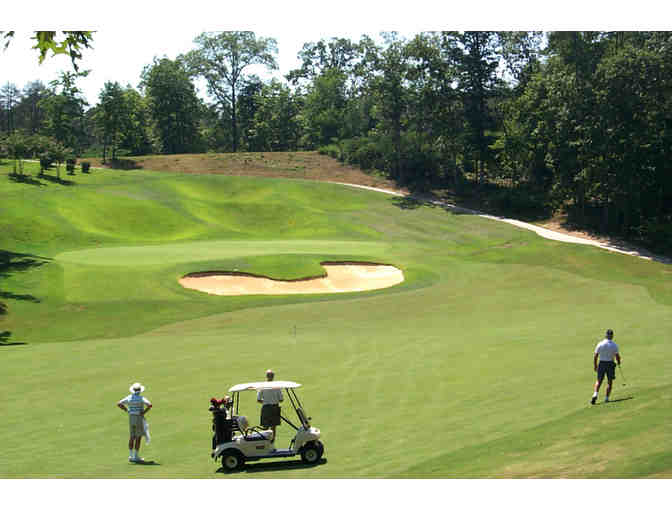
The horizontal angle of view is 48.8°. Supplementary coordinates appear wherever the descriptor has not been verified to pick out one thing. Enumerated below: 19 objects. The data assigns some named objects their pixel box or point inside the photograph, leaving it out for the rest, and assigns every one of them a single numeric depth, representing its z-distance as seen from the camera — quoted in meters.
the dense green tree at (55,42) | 14.73
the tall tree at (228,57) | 137.12
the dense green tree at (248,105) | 144.75
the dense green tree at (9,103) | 163.00
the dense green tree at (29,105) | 167.12
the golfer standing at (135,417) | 17.42
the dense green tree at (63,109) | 109.62
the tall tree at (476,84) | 92.62
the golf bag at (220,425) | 16.69
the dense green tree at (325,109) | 124.44
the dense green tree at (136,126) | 112.69
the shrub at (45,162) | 80.56
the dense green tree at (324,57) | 162.25
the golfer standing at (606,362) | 20.19
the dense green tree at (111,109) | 98.62
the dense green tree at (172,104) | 125.06
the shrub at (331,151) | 106.94
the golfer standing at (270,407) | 17.22
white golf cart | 16.52
